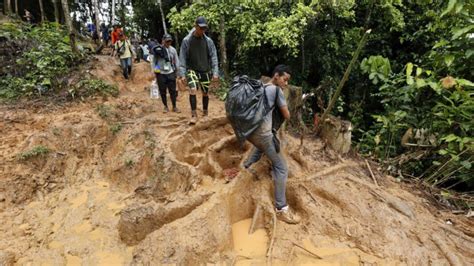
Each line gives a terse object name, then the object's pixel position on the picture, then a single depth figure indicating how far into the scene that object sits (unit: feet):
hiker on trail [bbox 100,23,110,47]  49.24
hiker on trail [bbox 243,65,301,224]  13.28
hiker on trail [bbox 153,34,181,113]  21.39
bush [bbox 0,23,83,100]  25.55
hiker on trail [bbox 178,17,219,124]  19.19
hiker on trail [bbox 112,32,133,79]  31.58
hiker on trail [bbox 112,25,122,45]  35.40
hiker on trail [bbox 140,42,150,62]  44.28
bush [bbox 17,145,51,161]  17.52
